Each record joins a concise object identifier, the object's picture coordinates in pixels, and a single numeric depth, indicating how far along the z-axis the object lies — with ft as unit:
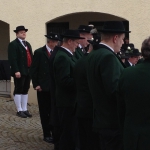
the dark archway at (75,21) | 40.96
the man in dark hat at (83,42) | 19.48
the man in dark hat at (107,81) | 13.23
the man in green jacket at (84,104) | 16.14
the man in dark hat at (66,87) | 18.69
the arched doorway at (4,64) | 42.11
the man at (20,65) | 30.91
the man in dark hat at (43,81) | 24.84
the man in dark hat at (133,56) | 24.32
